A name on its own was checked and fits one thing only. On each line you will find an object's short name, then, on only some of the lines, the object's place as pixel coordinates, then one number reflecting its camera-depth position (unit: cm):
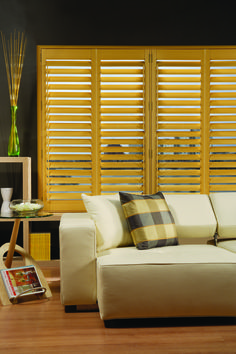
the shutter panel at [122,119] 398
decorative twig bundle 396
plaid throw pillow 275
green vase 376
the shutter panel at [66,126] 395
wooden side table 285
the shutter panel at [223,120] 404
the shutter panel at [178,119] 402
